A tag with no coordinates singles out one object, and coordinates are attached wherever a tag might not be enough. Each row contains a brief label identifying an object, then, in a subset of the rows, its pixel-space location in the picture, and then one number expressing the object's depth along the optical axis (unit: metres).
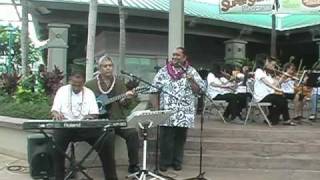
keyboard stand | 7.42
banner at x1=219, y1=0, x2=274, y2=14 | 16.77
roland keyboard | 6.79
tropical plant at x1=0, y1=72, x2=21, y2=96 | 12.42
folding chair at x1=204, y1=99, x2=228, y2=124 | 12.31
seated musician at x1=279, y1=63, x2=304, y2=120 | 12.34
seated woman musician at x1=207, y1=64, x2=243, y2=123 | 12.14
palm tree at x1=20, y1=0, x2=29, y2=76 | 15.44
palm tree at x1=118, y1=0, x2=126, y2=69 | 17.11
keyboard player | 7.51
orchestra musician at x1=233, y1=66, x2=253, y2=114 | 12.09
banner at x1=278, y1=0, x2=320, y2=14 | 16.38
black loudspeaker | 7.75
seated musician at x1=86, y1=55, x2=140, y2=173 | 8.15
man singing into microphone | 8.64
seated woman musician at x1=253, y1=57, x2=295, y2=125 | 11.34
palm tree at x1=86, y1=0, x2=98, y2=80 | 11.05
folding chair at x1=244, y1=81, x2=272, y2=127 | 11.27
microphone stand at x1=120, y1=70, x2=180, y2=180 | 8.11
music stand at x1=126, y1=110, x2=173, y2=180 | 7.29
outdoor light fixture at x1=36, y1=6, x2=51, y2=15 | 20.77
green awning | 23.30
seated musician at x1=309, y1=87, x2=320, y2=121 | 12.65
